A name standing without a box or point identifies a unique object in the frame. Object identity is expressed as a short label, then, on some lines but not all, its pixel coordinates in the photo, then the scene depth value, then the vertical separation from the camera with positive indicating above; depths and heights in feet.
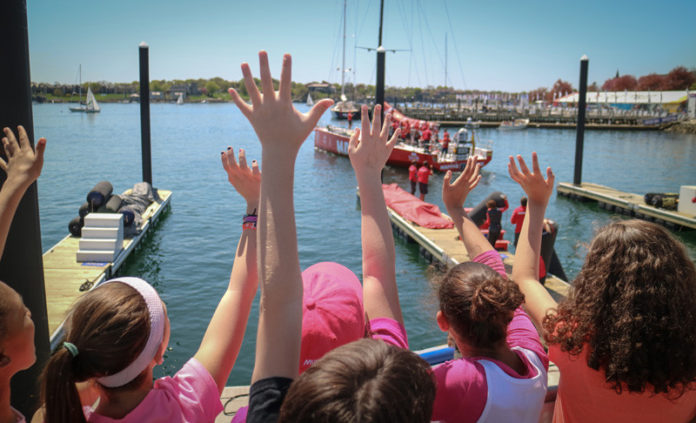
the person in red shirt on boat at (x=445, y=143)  80.89 -1.32
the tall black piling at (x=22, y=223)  8.23 -1.67
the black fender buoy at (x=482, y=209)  32.55 -4.75
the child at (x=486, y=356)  4.98 -2.31
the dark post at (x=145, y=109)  47.37 +1.73
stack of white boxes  28.91 -6.39
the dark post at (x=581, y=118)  57.41 +2.24
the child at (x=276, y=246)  4.07 -0.97
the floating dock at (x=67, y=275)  21.20 -7.55
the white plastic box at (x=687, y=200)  45.14 -5.34
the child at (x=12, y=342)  4.65 -1.99
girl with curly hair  5.16 -1.99
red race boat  77.46 -2.63
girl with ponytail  4.31 -2.08
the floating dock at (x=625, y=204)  45.32 -6.73
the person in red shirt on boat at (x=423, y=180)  53.78 -4.77
